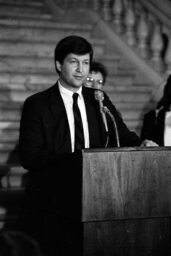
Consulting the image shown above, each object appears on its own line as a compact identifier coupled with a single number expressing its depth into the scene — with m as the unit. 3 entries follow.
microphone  7.48
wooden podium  6.55
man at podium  6.99
